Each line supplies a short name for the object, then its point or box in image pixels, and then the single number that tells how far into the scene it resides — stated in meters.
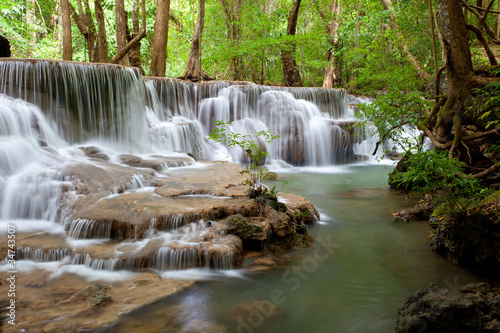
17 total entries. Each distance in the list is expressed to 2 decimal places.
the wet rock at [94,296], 3.28
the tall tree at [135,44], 11.98
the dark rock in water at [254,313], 3.22
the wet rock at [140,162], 7.45
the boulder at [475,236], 4.09
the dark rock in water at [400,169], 8.13
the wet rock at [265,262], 4.35
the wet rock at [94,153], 7.88
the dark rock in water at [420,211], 6.05
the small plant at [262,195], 5.19
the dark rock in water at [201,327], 3.05
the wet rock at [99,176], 5.64
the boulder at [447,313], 2.75
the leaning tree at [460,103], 5.27
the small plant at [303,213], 5.66
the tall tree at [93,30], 12.23
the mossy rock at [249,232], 4.57
